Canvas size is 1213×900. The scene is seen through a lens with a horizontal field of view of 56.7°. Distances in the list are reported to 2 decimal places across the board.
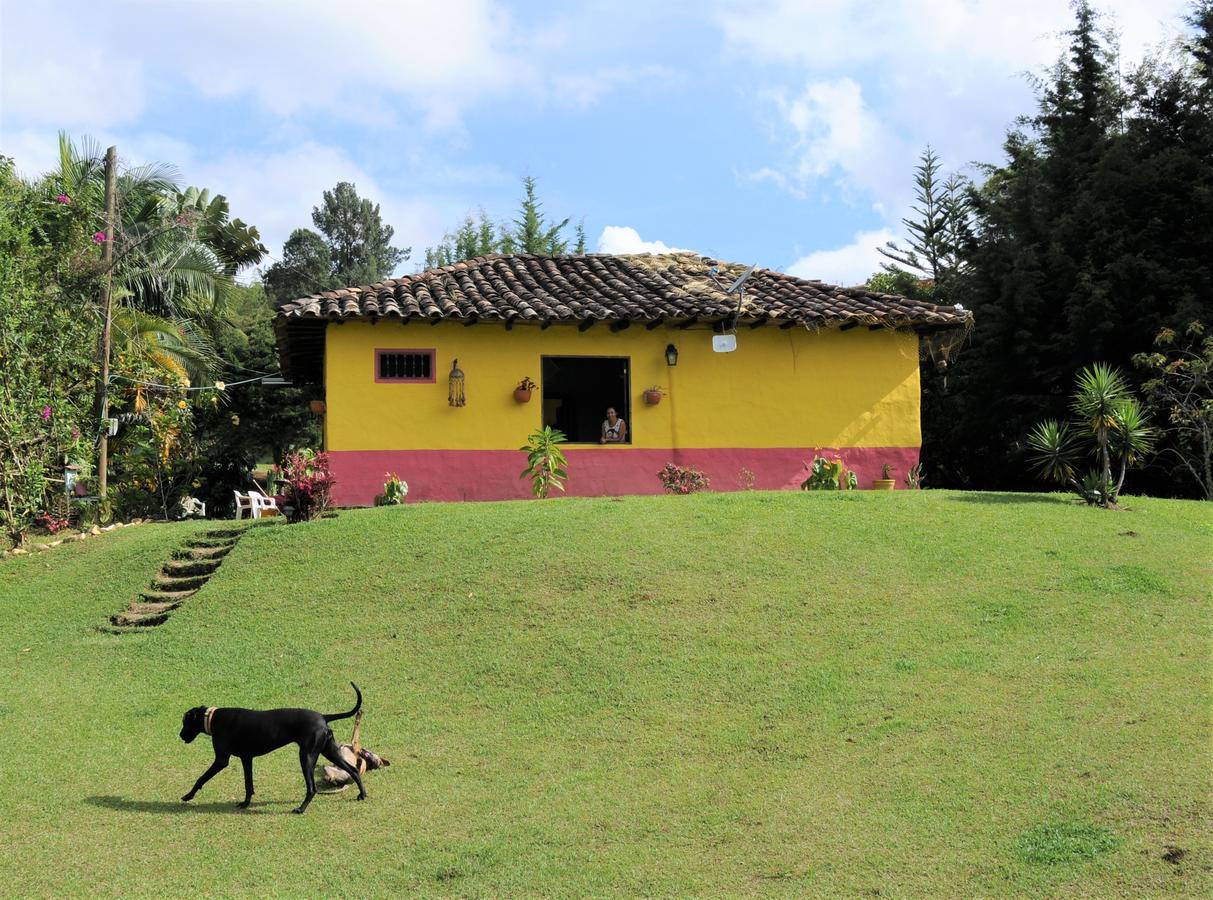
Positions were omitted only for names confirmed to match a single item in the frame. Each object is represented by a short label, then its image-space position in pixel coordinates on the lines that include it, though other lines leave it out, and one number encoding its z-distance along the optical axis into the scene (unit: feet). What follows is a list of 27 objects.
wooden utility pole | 63.72
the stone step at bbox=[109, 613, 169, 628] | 42.55
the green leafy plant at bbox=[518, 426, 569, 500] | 56.39
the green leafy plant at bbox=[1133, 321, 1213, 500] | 60.23
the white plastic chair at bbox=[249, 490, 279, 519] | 65.92
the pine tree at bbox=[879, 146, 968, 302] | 120.47
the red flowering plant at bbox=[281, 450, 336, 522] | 51.21
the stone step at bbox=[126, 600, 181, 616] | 43.83
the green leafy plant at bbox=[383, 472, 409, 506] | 55.11
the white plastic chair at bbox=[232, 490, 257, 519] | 66.54
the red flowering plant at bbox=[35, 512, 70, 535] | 60.55
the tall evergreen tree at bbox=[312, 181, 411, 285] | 193.16
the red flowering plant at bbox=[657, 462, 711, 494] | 57.36
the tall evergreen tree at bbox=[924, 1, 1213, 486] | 78.28
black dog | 24.52
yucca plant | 48.83
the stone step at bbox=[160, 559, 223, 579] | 47.96
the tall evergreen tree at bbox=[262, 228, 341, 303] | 181.98
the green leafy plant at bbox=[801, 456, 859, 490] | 56.95
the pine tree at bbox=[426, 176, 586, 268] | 124.88
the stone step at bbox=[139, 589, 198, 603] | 44.96
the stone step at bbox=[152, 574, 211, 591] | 46.60
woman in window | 61.72
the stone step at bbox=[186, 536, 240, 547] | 50.90
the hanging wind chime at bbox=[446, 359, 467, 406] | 59.16
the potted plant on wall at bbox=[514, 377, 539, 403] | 60.18
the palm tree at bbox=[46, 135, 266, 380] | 73.20
